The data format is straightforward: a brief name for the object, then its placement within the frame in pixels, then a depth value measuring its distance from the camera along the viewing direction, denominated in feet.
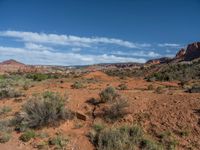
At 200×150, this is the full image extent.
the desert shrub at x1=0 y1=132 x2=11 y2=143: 17.42
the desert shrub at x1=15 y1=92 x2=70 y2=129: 19.33
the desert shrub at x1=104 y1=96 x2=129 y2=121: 19.19
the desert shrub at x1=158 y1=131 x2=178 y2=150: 15.35
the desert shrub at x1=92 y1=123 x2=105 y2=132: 17.80
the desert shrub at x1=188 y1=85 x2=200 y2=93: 25.62
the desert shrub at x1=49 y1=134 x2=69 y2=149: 16.33
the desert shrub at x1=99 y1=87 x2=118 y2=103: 21.86
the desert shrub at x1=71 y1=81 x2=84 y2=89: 32.86
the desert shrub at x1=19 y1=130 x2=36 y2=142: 17.49
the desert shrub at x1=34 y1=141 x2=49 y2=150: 16.33
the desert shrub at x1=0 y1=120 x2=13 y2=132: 18.76
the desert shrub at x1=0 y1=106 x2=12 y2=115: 22.94
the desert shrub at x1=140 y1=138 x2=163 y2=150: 15.08
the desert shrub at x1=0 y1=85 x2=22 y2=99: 28.05
